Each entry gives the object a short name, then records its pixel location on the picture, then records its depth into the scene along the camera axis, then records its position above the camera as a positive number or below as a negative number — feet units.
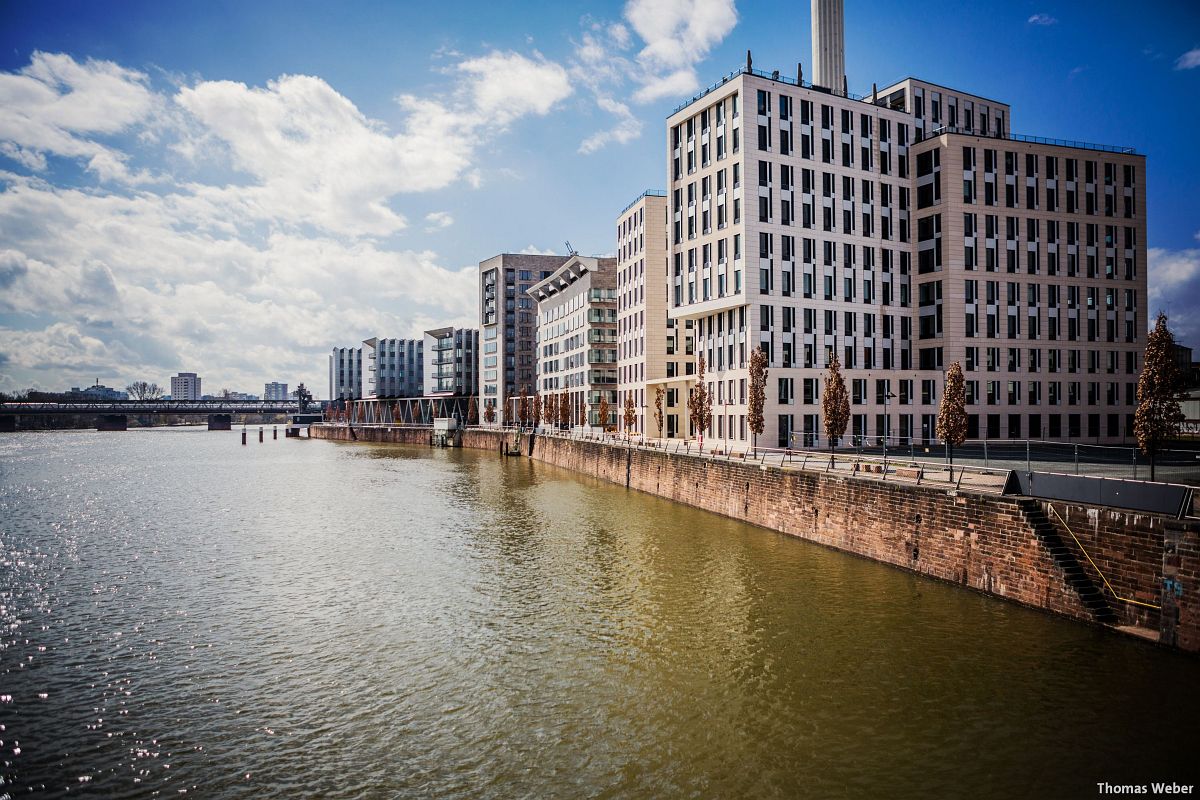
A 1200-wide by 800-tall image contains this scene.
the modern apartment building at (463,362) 631.56 +44.40
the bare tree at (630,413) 286.46 -2.34
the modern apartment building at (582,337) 350.64 +40.35
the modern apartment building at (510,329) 532.32 +64.67
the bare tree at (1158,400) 83.92 +0.59
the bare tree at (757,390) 186.19 +4.72
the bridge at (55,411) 604.08 +0.16
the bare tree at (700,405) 203.31 +0.72
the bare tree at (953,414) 116.88 -1.46
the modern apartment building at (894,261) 213.87 +51.02
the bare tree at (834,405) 153.42 +0.35
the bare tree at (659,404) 291.71 +1.51
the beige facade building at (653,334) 289.53 +33.02
